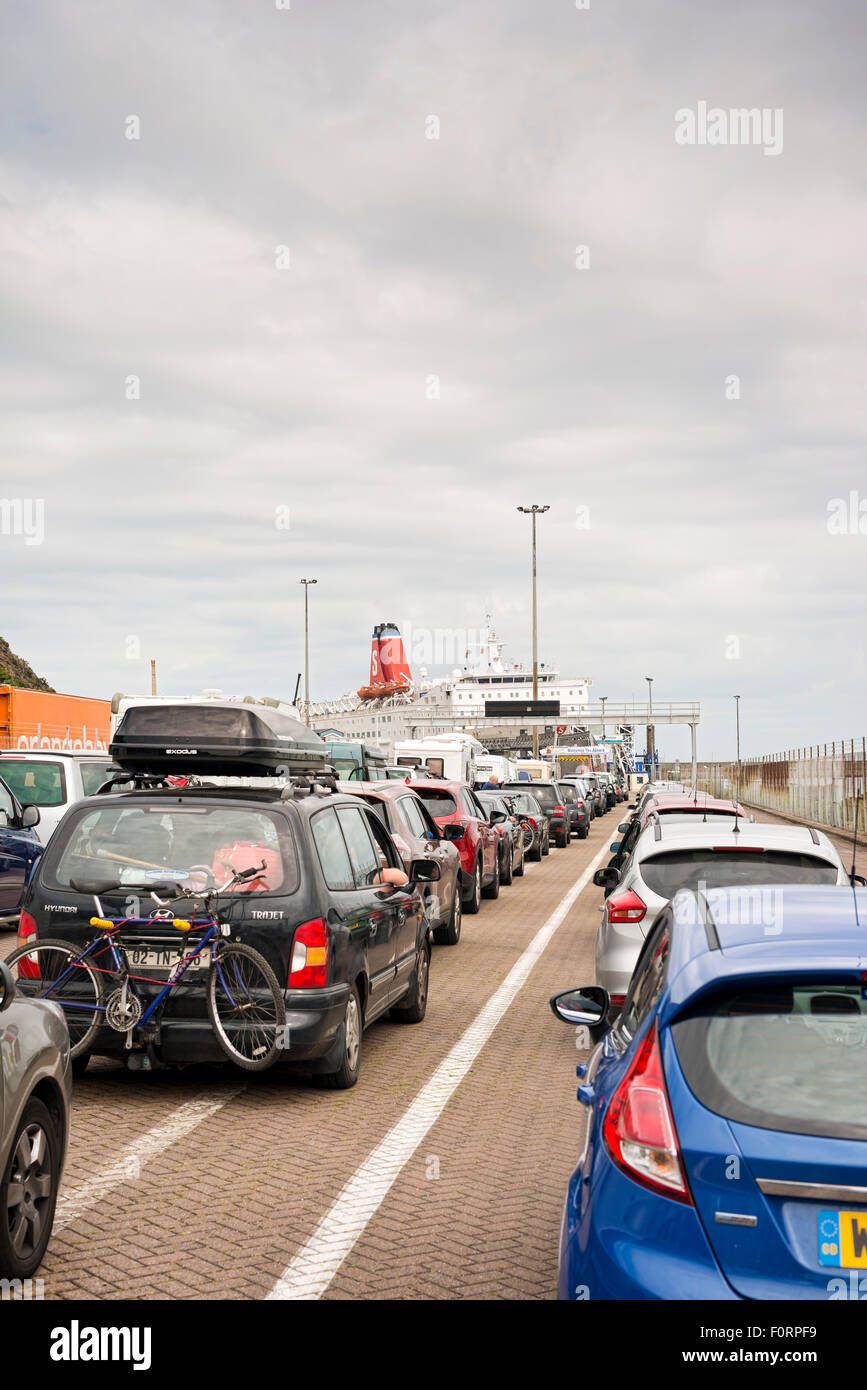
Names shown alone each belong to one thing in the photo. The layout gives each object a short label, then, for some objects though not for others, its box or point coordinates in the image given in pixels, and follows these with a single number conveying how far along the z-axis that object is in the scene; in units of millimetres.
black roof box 9344
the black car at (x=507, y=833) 23089
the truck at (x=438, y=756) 36062
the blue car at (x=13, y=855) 15242
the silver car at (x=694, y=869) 8562
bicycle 7438
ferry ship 117875
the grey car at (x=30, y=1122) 4621
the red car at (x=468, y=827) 18516
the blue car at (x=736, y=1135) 3029
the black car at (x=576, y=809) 39625
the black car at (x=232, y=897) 7523
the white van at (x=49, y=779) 17438
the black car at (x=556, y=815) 36188
